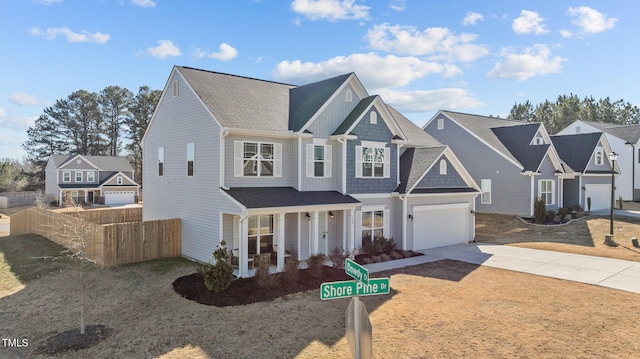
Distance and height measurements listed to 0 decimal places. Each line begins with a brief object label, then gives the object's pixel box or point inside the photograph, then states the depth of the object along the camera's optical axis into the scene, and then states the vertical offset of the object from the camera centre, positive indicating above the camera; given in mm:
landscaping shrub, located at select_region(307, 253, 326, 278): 13859 -3348
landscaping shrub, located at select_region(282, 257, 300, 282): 13211 -3429
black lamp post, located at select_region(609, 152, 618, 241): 21975 +943
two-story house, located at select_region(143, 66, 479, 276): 15234 +3
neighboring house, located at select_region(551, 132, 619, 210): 31922 +437
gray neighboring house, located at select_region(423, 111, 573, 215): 27697 +895
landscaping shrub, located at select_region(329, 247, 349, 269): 14884 -3339
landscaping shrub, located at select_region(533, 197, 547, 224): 26062 -2623
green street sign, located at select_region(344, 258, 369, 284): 5207 -1398
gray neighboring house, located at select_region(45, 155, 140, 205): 50906 -1102
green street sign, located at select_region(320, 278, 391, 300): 5191 -1574
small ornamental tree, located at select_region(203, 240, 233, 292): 11922 -3217
